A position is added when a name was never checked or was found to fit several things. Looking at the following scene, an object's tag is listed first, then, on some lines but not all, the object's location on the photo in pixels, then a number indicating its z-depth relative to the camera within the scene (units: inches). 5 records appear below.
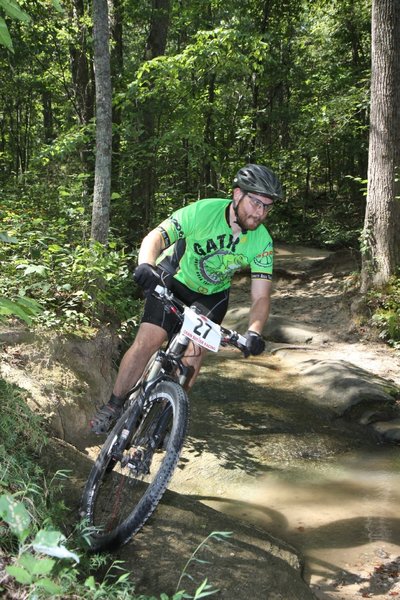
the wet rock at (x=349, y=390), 266.5
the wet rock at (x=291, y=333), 399.9
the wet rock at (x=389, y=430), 242.7
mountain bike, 114.1
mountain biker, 146.0
